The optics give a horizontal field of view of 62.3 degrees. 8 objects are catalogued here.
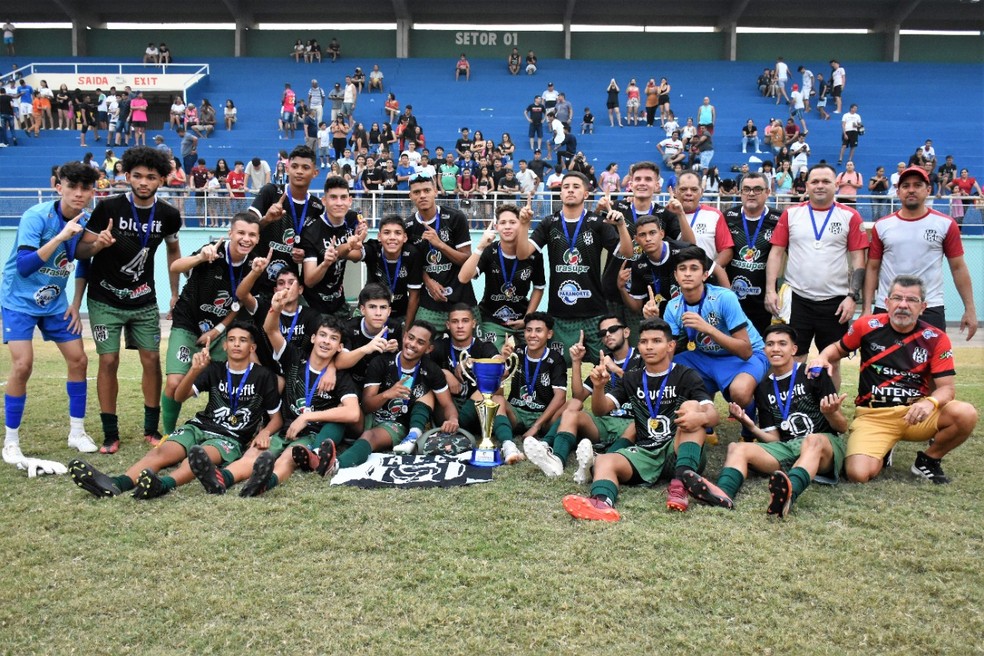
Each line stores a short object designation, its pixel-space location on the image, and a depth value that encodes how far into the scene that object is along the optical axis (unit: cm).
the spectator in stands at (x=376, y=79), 3059
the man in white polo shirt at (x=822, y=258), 677
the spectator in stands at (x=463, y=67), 3238
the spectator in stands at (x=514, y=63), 3247
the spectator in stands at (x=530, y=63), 3225
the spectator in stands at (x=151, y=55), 3162
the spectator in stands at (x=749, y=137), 2583
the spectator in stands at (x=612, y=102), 2866
